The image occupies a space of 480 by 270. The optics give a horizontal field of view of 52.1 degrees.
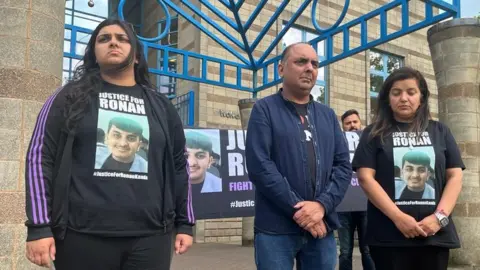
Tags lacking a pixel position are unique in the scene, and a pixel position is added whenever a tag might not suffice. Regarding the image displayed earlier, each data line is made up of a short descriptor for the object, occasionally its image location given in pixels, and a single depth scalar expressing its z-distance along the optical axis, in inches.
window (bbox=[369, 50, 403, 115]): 619.3
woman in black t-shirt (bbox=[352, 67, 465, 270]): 121.0
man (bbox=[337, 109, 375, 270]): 222.7
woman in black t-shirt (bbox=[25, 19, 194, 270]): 92.7
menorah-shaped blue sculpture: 301.6
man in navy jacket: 115.7
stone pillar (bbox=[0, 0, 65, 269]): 167.9
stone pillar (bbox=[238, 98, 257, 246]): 425.4
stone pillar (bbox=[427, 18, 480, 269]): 271.0
